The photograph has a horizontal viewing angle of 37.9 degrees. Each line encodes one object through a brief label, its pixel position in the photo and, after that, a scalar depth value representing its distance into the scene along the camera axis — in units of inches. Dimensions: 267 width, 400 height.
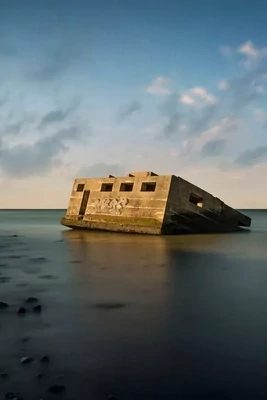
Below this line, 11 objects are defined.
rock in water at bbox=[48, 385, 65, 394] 173.0
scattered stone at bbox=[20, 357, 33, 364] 203.3
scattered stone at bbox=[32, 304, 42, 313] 311.7
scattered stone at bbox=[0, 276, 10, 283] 447.1
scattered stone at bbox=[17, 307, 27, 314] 303.3
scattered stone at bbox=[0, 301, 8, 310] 318.2
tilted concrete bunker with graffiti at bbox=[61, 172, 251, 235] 1101.7
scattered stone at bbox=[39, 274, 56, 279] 479.2
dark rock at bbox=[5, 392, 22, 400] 164.9
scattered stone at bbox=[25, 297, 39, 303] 345.4
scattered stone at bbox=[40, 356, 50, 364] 205.5
